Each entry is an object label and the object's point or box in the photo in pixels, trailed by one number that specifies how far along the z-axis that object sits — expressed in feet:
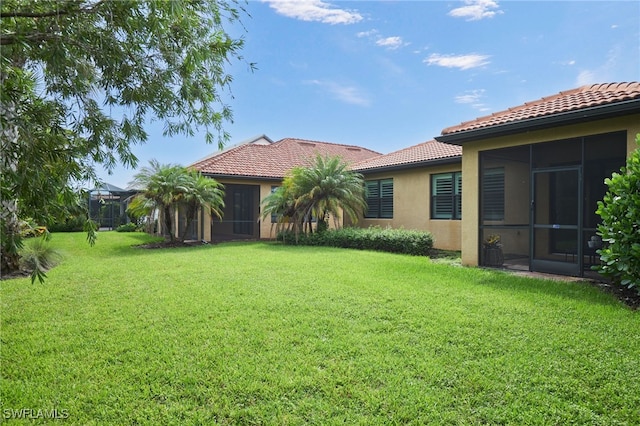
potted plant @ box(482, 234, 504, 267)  32.71
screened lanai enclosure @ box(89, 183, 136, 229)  93.40
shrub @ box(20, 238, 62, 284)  30.60
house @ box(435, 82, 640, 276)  25.31
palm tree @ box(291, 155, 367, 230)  50.26
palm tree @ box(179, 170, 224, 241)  49.37
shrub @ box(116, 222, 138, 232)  81.30
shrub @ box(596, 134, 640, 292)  19.94
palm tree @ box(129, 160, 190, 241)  48.52
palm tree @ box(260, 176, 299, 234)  52.08
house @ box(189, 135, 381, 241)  58.39
